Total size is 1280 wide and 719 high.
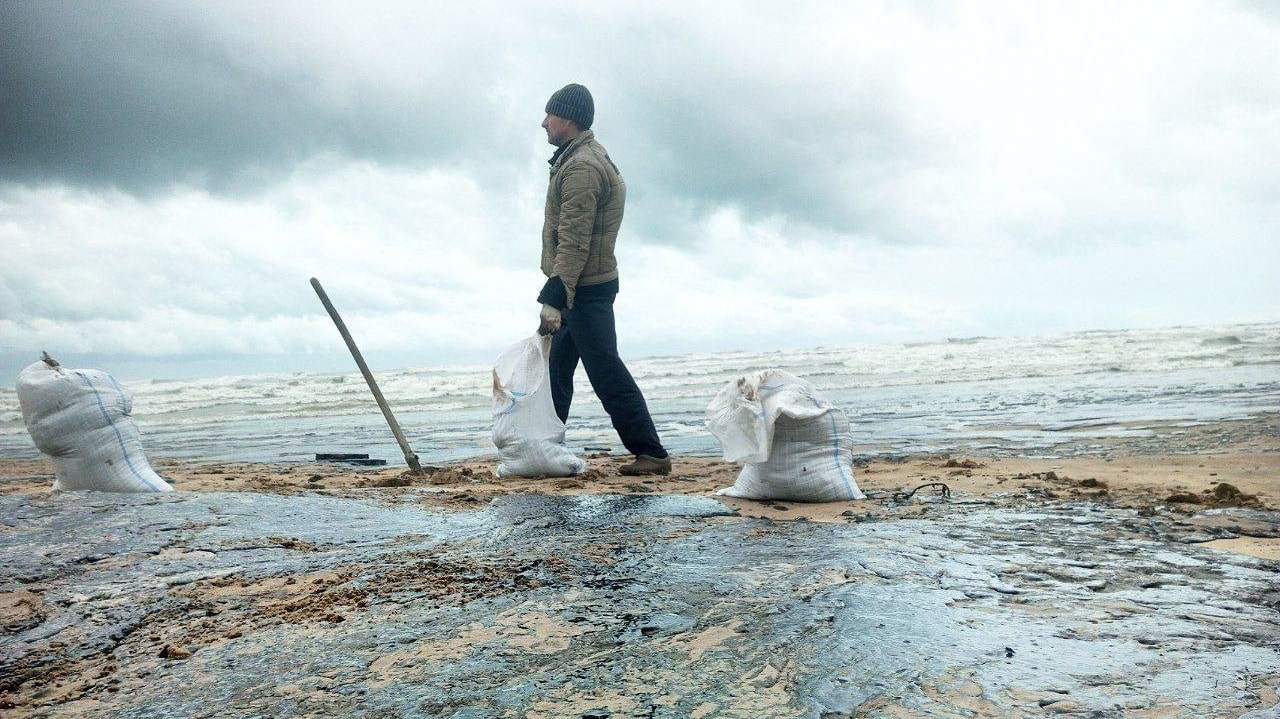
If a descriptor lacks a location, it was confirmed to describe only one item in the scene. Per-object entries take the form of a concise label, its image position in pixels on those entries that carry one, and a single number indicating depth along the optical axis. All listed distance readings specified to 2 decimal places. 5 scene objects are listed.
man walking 4.54
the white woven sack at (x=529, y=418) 4.62
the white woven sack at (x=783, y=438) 3.51
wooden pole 5.34
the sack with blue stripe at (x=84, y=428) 3.67
